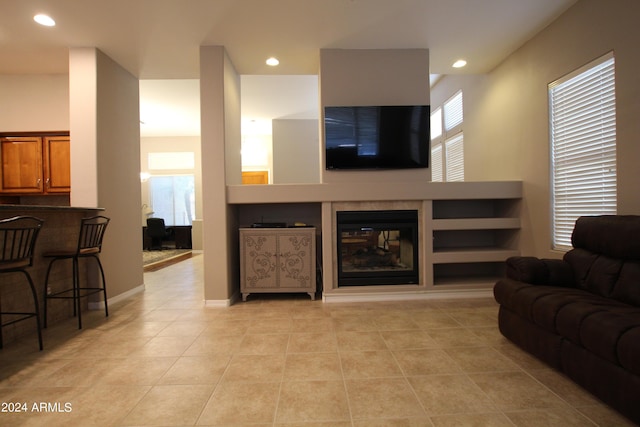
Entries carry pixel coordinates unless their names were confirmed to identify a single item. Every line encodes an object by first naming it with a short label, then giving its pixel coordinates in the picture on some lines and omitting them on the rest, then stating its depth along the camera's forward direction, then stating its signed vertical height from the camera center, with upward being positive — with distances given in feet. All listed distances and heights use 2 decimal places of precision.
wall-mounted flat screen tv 11.60 +2.85
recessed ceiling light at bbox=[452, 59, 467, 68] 12.80 +6.08
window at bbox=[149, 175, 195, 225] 30.53 +1.70
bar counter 8.34 -1.59
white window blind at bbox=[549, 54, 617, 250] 8.52 +1.87
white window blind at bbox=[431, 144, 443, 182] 20.13 +3.21
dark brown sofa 4.83 -1.88
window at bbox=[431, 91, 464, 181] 17.02 +4.15
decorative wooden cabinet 11.68 -1.71
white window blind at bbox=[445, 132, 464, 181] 16.93 +3.03
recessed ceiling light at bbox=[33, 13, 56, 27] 9.25 +5.91
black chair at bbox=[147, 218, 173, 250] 27.37 -1.12
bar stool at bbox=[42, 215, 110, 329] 9.24 -1.11
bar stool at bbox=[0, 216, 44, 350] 7.13 -0.94
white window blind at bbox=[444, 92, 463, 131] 16.87 +5.55
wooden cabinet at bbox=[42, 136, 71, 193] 13.21 +2.25
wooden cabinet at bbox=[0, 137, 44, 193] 13.23 +2.26
